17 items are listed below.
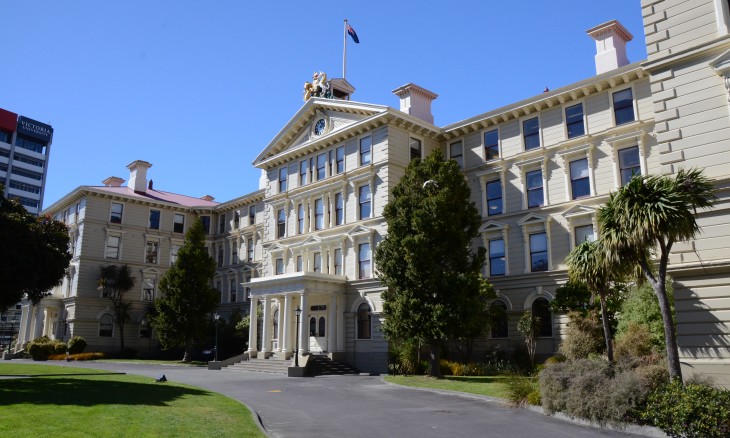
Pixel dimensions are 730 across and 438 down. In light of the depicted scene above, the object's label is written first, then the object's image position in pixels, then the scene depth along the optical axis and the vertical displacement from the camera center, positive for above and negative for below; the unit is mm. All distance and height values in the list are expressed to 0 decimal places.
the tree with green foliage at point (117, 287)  53750 +4981
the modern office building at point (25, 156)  106500 +34357
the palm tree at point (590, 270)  17906 +2106
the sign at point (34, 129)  109375 +40125
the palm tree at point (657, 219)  14125 +2884
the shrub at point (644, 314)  20281 +870
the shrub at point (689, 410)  12055 -1549
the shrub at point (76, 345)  49438 -228
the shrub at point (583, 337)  24391 +45
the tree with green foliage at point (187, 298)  45594 +3342
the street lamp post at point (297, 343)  31520 -344
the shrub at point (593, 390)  13844 -1289
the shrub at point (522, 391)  16903 -1526
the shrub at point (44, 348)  46812 -442
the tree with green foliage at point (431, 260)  26719 +3725
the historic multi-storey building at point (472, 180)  29391 +8859
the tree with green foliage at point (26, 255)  21328 +3271
